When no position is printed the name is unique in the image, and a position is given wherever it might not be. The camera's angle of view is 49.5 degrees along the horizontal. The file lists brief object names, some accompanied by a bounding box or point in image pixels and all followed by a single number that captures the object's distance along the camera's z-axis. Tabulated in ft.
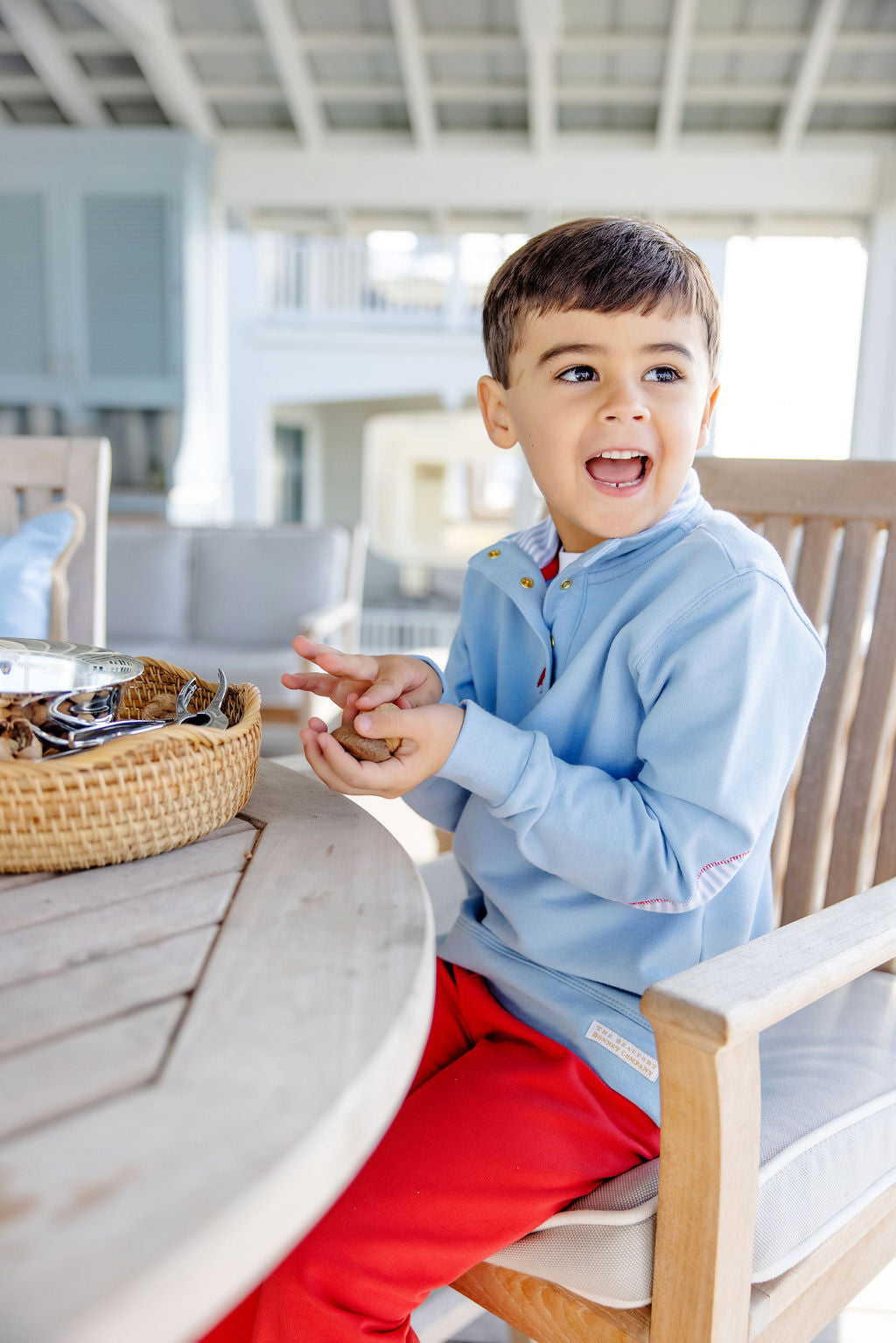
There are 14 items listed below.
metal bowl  2.07
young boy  2.26
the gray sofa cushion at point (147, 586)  12.06
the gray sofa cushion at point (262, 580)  11.89
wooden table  1.01
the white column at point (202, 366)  16.40
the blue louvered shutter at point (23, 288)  16.30
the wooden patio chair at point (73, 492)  5.02
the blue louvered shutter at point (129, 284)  16.25
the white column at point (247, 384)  21.83
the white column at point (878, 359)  15.11
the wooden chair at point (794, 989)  1.86
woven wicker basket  1.85
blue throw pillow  4.65
